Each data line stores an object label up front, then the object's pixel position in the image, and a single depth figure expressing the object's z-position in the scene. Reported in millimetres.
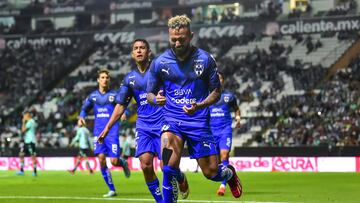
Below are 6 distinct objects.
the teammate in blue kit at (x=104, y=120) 17547
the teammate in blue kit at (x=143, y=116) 12449
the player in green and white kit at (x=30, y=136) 29172
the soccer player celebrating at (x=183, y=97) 10297
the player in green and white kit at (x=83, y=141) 31625
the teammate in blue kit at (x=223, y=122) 17406
